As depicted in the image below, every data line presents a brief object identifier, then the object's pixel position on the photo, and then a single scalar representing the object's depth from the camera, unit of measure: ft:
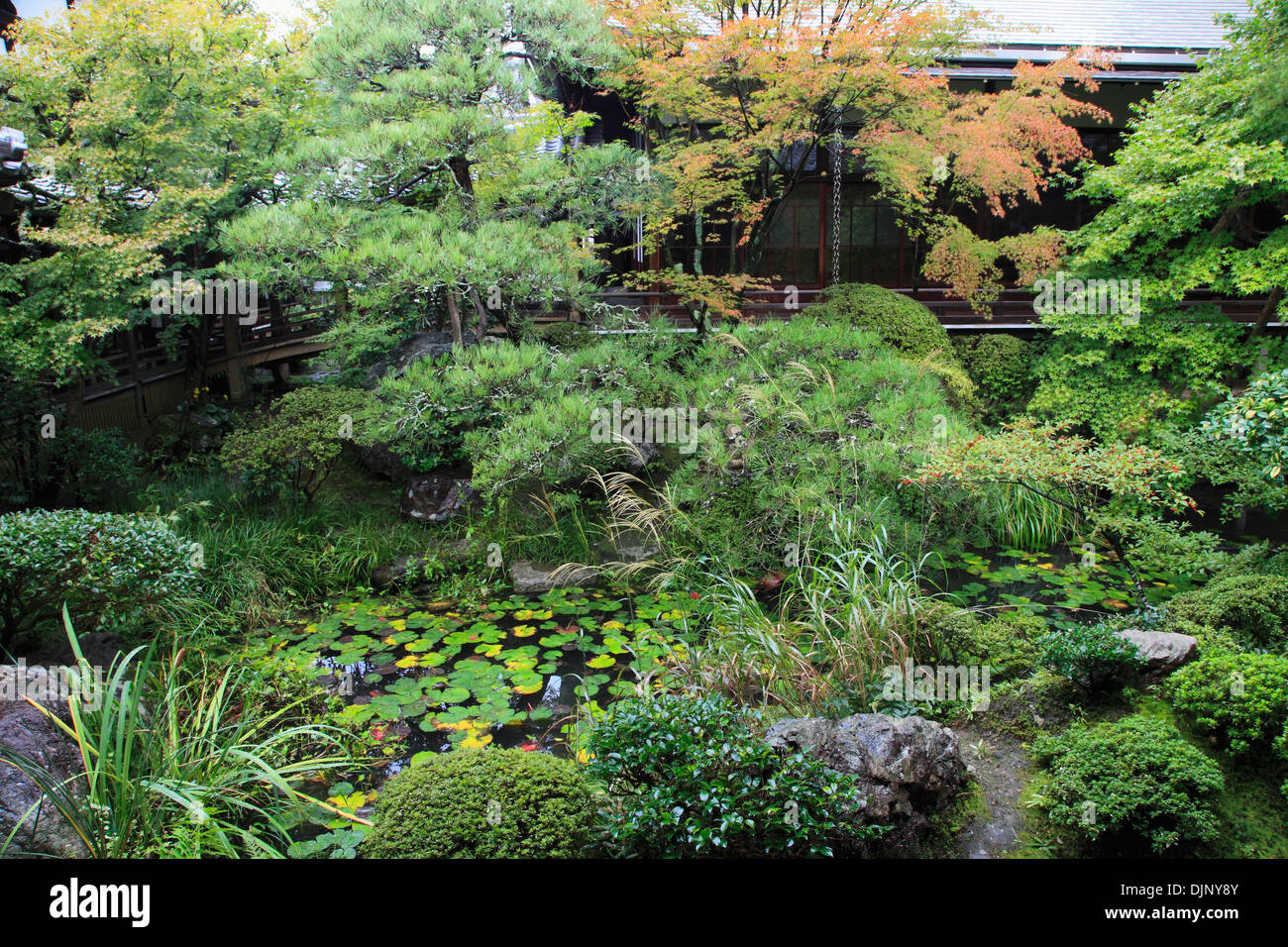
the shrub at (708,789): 10.46
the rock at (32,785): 11.14
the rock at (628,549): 23.41
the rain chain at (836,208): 39.06
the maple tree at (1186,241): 24.85
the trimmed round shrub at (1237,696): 12.56
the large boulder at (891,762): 11.75
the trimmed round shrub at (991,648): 16.38
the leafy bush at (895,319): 30.63
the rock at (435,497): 25.73
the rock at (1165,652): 14.66
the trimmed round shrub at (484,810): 10.58
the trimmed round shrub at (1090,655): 14.35
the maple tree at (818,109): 26.32
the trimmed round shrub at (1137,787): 11.30
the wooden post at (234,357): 38.04
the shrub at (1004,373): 33.06
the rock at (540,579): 22.77
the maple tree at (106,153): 22.72
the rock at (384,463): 27.37
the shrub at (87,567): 15.92
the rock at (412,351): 28.73
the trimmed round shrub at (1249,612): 15.28
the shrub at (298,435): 23.56
